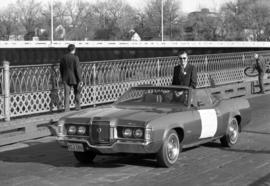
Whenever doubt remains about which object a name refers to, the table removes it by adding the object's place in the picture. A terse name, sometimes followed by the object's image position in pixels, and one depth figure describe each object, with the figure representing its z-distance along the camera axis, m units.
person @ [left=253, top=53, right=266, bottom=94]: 24.05
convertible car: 7.98
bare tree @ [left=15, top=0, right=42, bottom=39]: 100.25
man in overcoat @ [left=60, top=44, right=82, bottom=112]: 13.98
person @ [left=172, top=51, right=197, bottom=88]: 11.18
